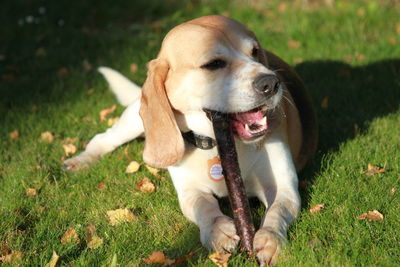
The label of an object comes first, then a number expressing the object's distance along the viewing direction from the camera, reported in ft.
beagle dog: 10.33
